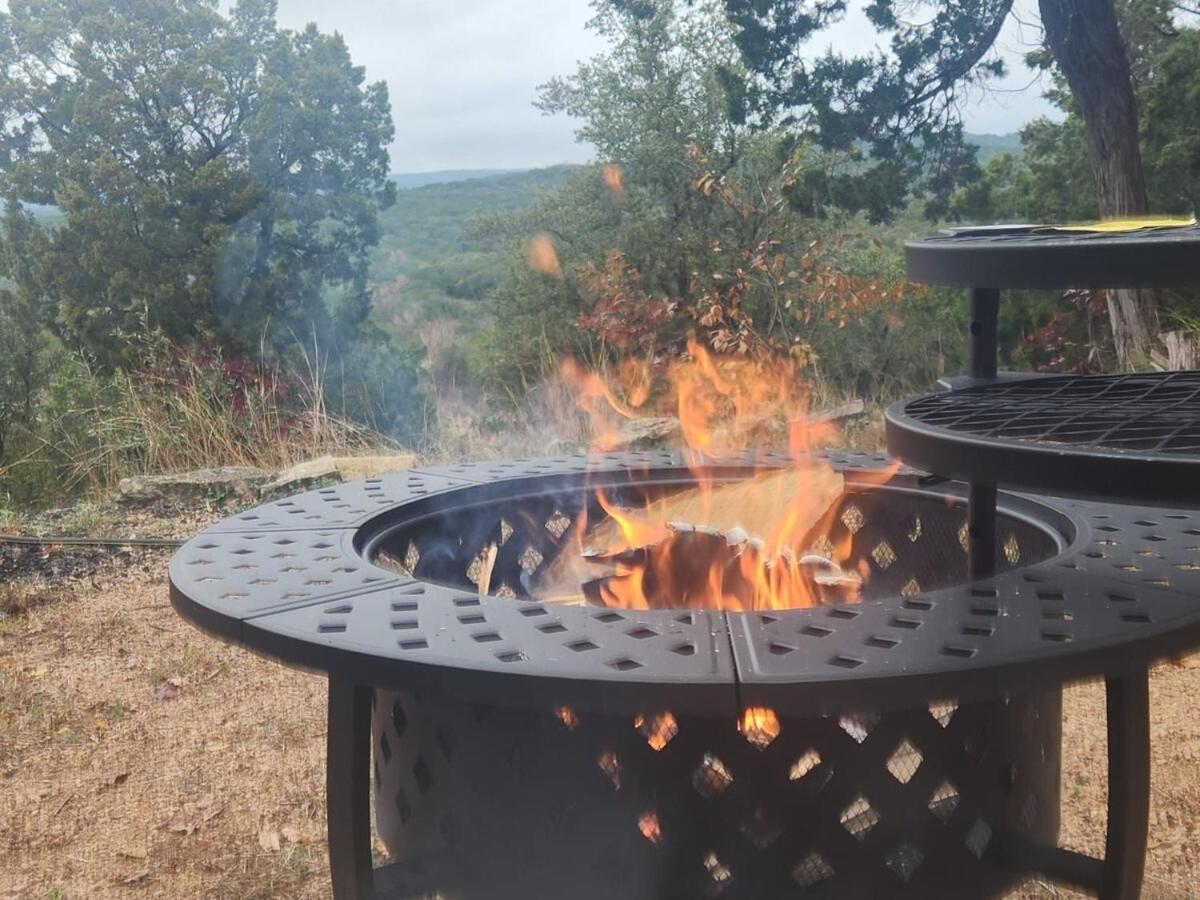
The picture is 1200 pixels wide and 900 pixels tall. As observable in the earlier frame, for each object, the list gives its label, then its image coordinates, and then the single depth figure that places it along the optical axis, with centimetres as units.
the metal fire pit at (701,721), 108
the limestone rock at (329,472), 489
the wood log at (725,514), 204
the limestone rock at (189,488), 501
